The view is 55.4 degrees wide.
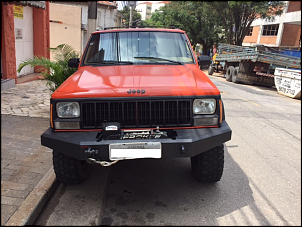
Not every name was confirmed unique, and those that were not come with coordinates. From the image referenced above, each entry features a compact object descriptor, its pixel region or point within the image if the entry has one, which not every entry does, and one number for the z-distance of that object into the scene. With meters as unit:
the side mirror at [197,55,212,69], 4.96
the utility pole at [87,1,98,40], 9.96
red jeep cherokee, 2.85
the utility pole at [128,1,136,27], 22.42
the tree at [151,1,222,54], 30.25
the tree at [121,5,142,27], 59.53
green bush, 6.47
